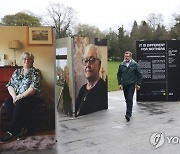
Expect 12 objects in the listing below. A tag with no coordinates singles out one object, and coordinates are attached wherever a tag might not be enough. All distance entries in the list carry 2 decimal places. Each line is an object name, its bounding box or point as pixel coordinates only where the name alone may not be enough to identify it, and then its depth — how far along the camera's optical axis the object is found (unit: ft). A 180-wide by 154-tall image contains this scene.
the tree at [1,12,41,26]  117.83
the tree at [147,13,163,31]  153.55
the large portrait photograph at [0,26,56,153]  12.64
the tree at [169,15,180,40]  117.03
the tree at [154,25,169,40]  123.39
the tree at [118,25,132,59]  129.07
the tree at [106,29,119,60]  133.70
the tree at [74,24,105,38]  135.71
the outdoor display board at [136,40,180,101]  27.15
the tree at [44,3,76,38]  128.37
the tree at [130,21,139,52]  128.46
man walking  19.94
